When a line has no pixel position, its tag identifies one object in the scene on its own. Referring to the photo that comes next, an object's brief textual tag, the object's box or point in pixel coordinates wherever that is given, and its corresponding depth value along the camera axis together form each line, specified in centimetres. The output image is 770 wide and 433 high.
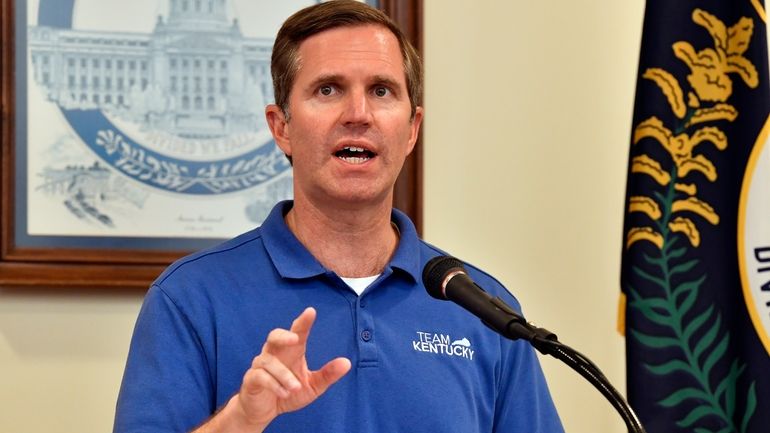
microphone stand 422
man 456
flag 507
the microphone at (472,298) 425
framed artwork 503
